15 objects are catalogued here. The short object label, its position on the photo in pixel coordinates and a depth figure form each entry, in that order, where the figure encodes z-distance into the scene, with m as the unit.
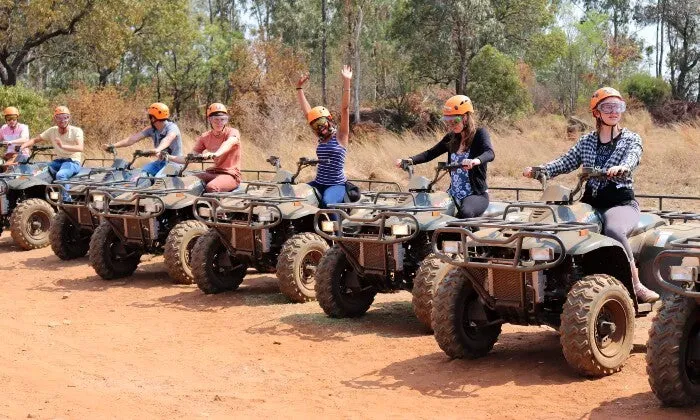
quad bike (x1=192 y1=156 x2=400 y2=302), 10.38
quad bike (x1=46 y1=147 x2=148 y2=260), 13.62
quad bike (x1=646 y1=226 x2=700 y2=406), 6.00
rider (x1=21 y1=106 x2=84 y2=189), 15.62
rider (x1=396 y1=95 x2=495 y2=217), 9.20
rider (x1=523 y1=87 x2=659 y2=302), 7.53
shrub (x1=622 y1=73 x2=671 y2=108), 45.25
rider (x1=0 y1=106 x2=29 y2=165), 17.16
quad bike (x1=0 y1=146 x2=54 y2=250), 15.36
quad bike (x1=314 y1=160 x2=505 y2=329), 9.04
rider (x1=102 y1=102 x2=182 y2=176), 13.78
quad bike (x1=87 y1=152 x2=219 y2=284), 11.76
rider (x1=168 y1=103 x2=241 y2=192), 12.30
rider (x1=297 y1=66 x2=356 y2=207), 11.03
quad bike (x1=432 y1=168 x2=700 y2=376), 6.97
